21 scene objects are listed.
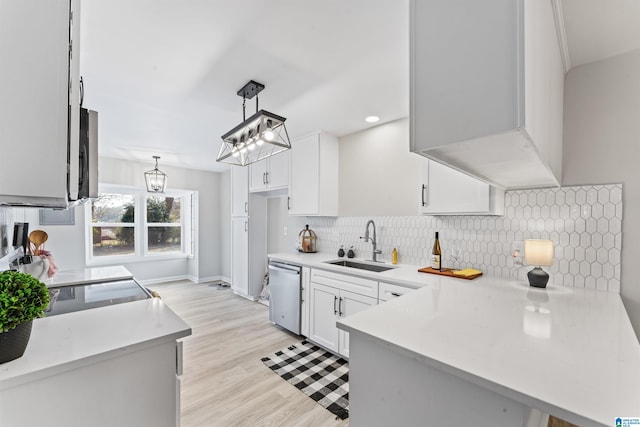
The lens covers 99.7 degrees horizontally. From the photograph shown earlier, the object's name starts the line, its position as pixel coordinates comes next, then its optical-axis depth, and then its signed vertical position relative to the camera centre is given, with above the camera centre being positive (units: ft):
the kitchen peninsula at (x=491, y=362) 2.34 -1.54
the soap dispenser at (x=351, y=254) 10.18 -1.57
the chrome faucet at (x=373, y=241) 9.34 -1.00
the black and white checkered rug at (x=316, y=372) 6.63 -4.62
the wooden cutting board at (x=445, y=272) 6.56 -1.56
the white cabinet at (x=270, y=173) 12.19 +1.87
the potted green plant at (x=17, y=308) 2.68 -1.00
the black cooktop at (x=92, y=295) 4.86 -1.73
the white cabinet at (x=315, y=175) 10.62 +1.51
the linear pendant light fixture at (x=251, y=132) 6.48 +2.06
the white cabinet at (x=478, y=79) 2.39 +1.30
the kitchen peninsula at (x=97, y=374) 2.88 -1.92
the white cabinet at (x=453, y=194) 6.47 +0.47
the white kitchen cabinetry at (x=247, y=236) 14.58 -1.30
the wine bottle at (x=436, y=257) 7.39 -1.22
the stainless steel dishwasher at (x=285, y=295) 9.84 -3.18
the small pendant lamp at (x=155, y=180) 13.89 +1.65
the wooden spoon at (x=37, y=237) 6.80 -0.66
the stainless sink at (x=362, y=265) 9.04 -1.86
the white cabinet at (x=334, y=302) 7.68 -2.77
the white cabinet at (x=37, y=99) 2.62 +1.14
